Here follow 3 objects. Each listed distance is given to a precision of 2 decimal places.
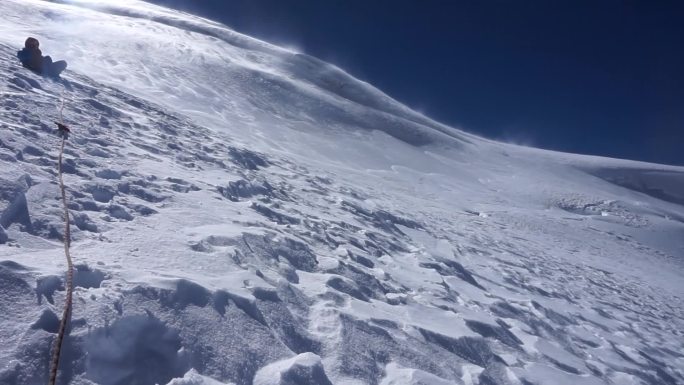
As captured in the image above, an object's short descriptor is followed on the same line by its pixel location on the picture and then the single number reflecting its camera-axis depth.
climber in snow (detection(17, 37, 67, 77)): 9.91
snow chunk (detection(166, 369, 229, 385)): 3.09
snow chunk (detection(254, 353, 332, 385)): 3.44
